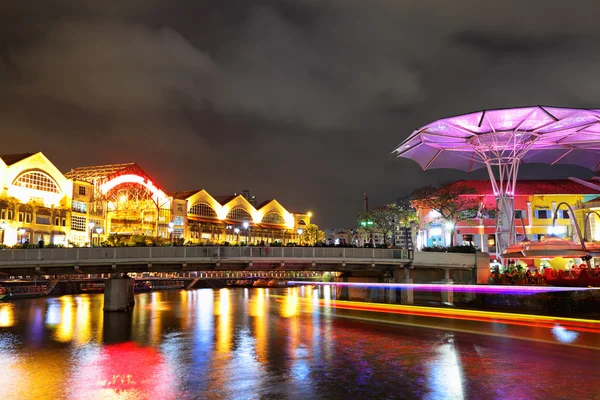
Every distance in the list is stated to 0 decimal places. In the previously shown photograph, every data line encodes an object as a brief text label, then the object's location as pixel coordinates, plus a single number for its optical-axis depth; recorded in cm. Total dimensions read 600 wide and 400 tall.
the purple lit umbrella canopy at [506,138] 5159
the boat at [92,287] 8506
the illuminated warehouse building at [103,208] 6656
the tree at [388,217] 8588
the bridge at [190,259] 4031
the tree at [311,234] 11653
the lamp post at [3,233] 6274
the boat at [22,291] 7075
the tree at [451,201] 7025
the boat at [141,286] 8756
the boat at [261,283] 11081
